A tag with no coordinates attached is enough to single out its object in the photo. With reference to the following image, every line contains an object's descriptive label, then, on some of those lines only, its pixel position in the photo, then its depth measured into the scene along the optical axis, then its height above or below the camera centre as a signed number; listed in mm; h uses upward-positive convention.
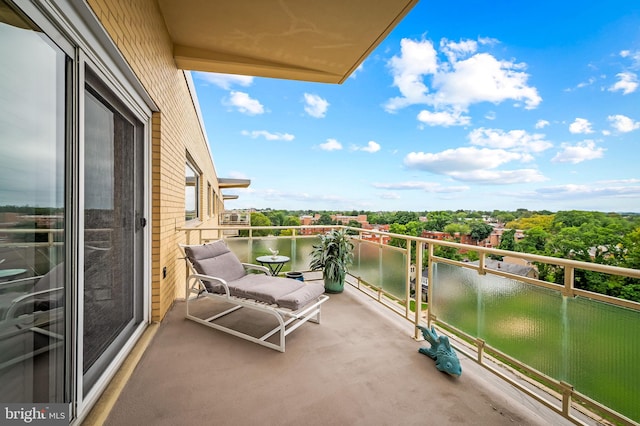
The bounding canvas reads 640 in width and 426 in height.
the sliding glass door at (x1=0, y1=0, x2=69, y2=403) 1119 -6
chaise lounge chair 2752 -785
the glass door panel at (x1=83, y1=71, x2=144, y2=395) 1817 -111
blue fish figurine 2232 -1128
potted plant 4406 -689
